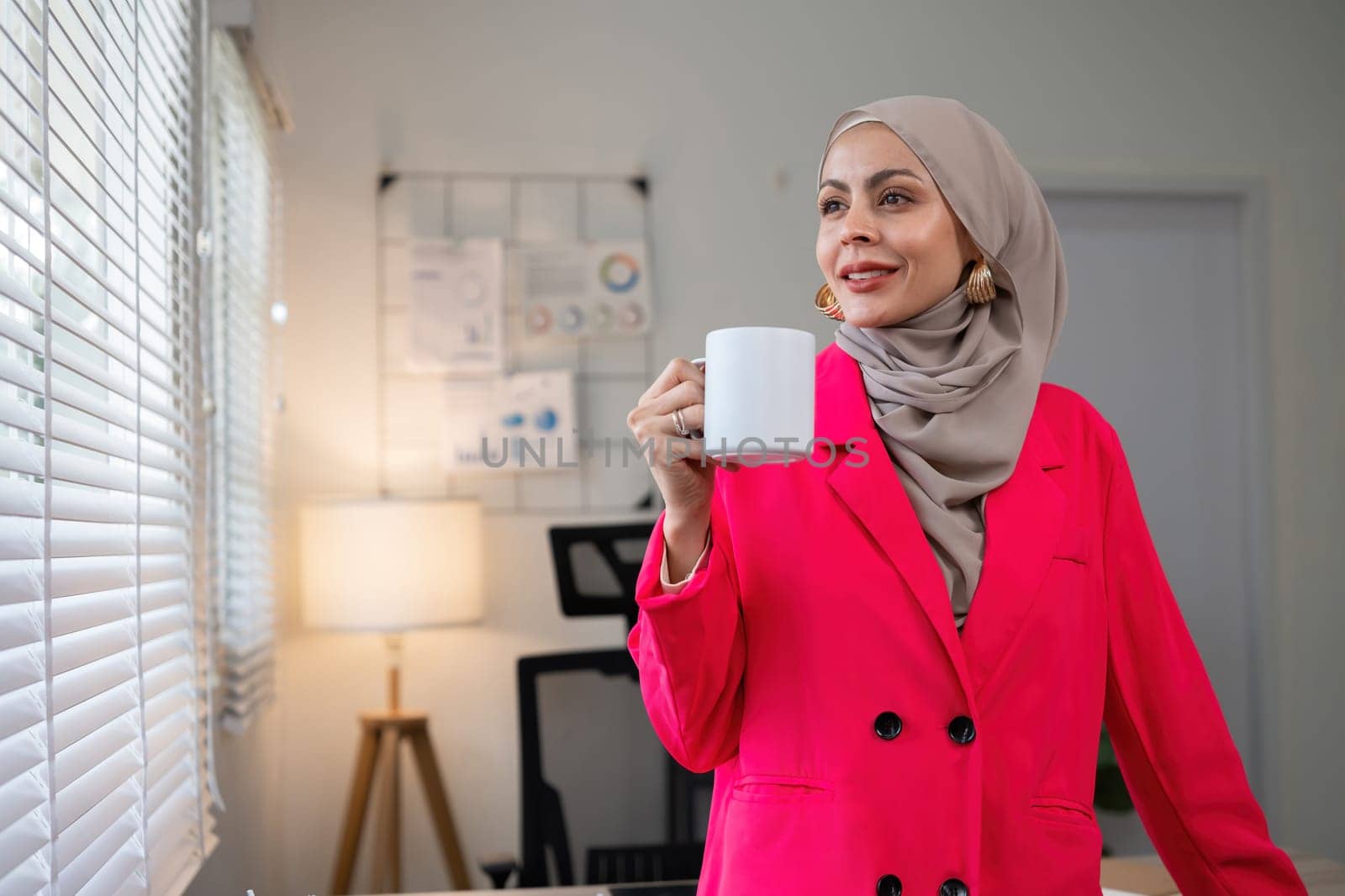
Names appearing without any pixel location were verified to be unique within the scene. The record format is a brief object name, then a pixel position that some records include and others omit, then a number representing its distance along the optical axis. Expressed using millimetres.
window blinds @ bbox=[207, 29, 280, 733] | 1927
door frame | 3186
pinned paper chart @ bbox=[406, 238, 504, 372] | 2920
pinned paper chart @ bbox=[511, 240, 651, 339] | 2975
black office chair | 1984
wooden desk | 1321
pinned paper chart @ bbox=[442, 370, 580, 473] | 2912
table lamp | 2547
